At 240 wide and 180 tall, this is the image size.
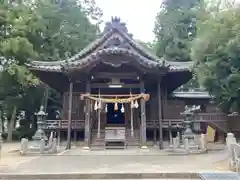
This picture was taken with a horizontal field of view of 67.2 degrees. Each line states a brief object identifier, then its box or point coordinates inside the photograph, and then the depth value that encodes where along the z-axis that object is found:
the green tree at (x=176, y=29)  17.89
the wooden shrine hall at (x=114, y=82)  9.76
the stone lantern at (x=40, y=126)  9.27
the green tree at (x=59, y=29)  15.44
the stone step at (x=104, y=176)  4.81
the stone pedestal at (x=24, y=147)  8.28
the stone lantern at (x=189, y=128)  8.95
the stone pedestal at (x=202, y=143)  8.75
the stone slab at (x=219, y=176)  3.84
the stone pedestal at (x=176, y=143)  8.91
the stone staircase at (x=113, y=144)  9.88
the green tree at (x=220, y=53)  7.54
